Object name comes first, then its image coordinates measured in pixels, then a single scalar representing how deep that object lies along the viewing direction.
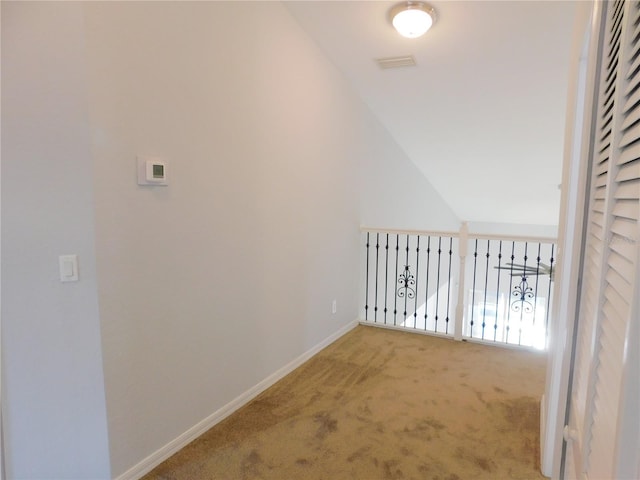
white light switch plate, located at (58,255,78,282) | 1.67
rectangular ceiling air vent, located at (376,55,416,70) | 3.29
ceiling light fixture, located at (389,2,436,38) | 2.62
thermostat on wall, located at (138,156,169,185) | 1.86
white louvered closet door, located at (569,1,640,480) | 0.62
